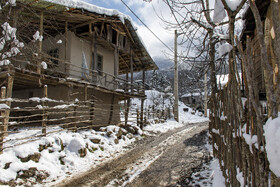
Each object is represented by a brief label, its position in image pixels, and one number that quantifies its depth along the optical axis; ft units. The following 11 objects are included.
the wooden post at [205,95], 79.20
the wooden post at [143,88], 46.60
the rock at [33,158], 16.58
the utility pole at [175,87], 64.03
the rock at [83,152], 21.10
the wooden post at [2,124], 16.33
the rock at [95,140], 25.29
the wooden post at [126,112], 41.18
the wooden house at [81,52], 26.61
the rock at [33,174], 14.97
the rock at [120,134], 30.92
